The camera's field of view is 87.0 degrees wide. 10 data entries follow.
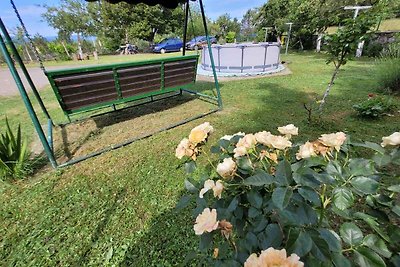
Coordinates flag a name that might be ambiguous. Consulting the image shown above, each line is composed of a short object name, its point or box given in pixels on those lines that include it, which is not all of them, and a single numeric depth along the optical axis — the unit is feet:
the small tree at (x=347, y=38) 9.30
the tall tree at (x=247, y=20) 120.10
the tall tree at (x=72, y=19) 87.20
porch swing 9.34
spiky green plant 8.18
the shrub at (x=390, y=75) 16.05
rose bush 1.94
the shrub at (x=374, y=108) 11.92
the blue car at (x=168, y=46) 72.95
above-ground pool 27.48
